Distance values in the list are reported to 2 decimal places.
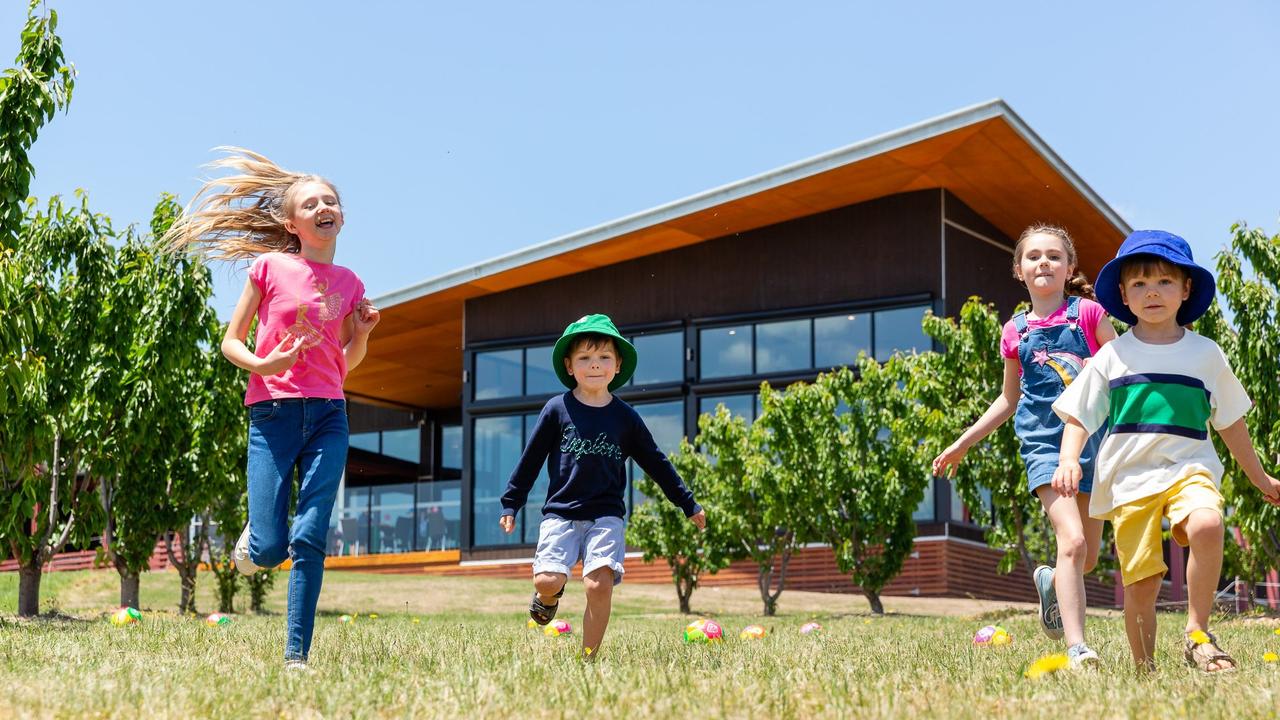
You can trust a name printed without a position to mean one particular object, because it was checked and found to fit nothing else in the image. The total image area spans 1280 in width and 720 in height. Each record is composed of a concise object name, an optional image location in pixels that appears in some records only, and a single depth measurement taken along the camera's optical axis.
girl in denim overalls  5.74
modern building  24.33
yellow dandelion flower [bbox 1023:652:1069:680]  4.33
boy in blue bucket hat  4.57
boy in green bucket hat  5.90
